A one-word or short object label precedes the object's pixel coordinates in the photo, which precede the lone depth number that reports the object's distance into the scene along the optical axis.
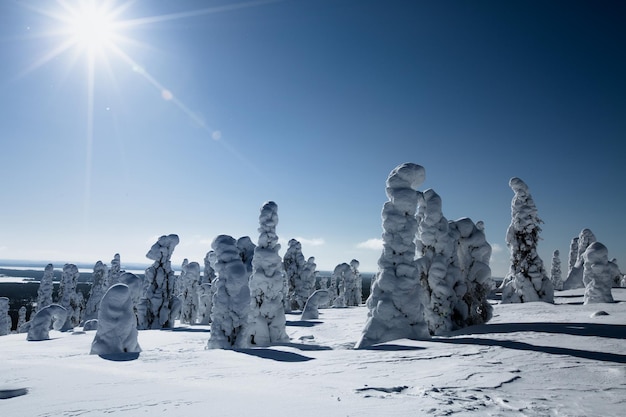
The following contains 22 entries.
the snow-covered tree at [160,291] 25.94
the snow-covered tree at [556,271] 52.03
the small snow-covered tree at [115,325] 11.76
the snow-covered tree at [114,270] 49.39
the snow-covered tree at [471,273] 14.21
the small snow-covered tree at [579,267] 38.34
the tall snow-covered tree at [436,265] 14.05
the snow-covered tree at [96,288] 52.75
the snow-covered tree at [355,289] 54.06
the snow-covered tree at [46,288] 47.09
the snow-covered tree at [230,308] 15.35
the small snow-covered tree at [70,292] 51.72
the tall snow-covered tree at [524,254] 21.84
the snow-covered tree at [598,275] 19.19
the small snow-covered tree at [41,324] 22.58
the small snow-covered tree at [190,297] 38.06
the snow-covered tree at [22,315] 57.78
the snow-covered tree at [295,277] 44.91
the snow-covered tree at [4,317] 37.78
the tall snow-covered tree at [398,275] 11.74
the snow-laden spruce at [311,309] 26.66
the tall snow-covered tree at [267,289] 17.06
